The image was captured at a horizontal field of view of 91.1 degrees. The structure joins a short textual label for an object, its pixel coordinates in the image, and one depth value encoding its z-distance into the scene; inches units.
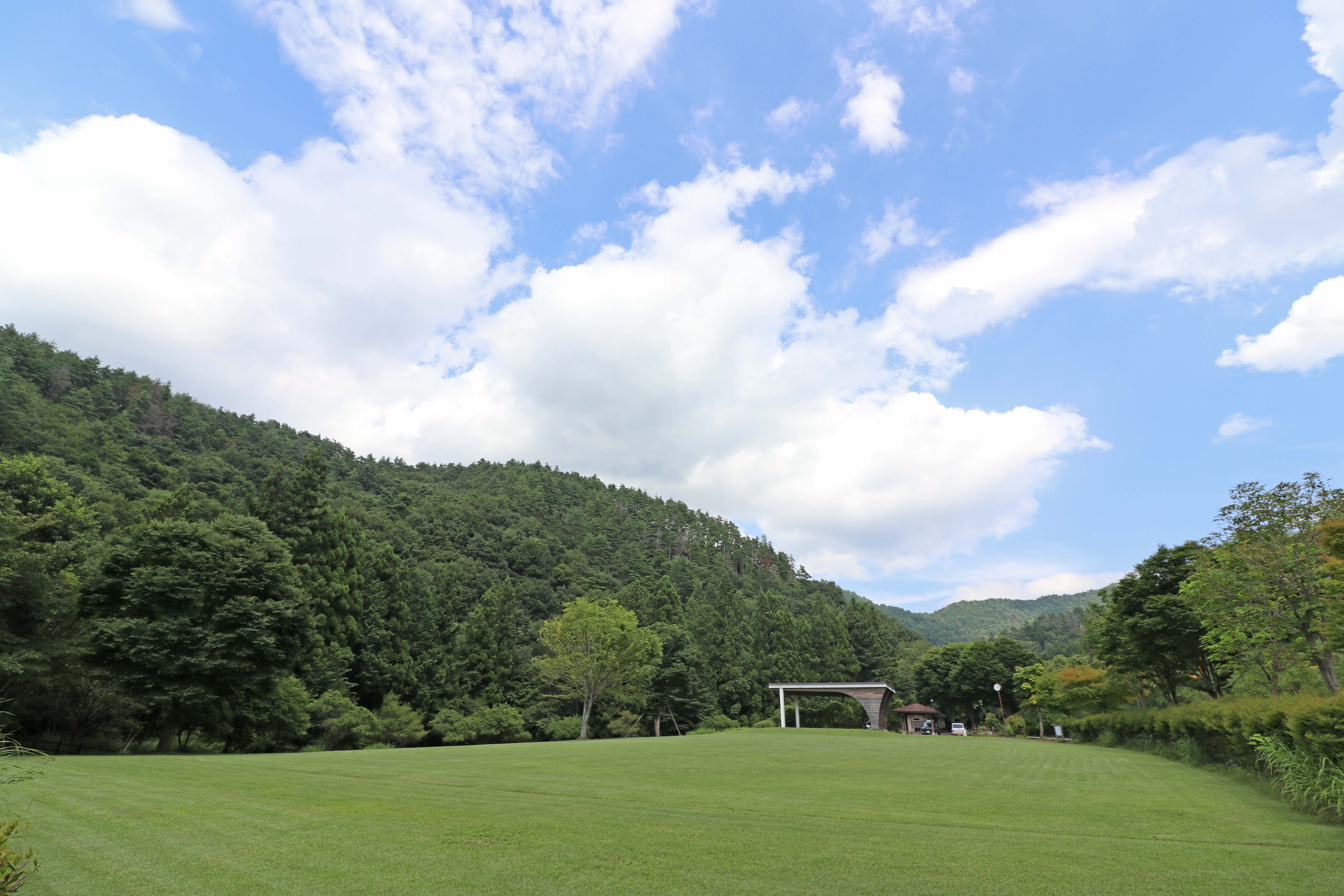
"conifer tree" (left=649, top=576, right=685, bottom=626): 2497.5
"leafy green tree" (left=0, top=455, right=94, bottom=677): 799.7
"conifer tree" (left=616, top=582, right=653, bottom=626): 2488.9
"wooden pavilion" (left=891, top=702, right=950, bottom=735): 2711.6
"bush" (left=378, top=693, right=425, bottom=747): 1605.6
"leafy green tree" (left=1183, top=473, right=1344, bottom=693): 820.6
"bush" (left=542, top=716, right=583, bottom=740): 1895.9
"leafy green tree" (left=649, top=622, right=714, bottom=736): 2263.8
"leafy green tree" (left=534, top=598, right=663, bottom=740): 1785.2
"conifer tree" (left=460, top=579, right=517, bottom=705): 1989.4
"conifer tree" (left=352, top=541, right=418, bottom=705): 1791.3
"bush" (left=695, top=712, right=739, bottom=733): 2158.0
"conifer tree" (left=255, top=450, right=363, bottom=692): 1632.6
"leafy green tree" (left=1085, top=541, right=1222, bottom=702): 1201.4
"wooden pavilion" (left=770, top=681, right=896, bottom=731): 2004.2
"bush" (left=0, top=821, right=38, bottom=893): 138.9
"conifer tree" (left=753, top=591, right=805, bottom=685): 2711.6
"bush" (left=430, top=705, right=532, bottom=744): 1766.7
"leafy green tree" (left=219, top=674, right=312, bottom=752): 1095.0
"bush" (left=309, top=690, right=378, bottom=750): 1376.7
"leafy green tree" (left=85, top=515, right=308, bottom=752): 935.0
